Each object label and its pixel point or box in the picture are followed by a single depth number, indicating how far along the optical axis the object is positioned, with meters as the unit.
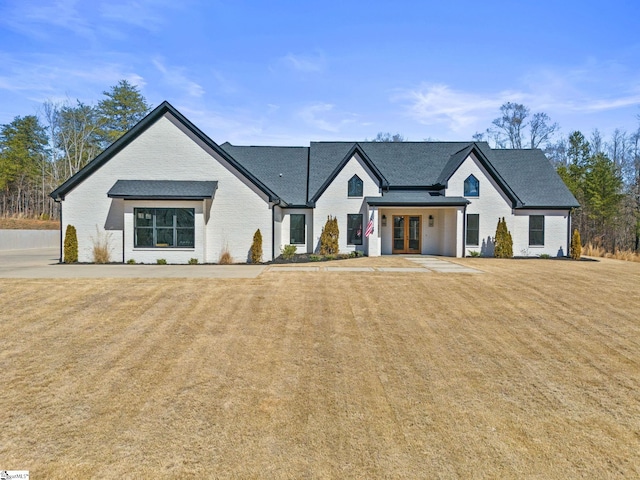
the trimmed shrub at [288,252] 19.59
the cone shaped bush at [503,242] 20.78
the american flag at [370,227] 20.77
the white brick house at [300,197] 17.38
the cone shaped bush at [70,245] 17.14
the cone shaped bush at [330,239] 21.14
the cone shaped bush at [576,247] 20.28
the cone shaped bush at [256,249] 17.45
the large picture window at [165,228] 17.30
